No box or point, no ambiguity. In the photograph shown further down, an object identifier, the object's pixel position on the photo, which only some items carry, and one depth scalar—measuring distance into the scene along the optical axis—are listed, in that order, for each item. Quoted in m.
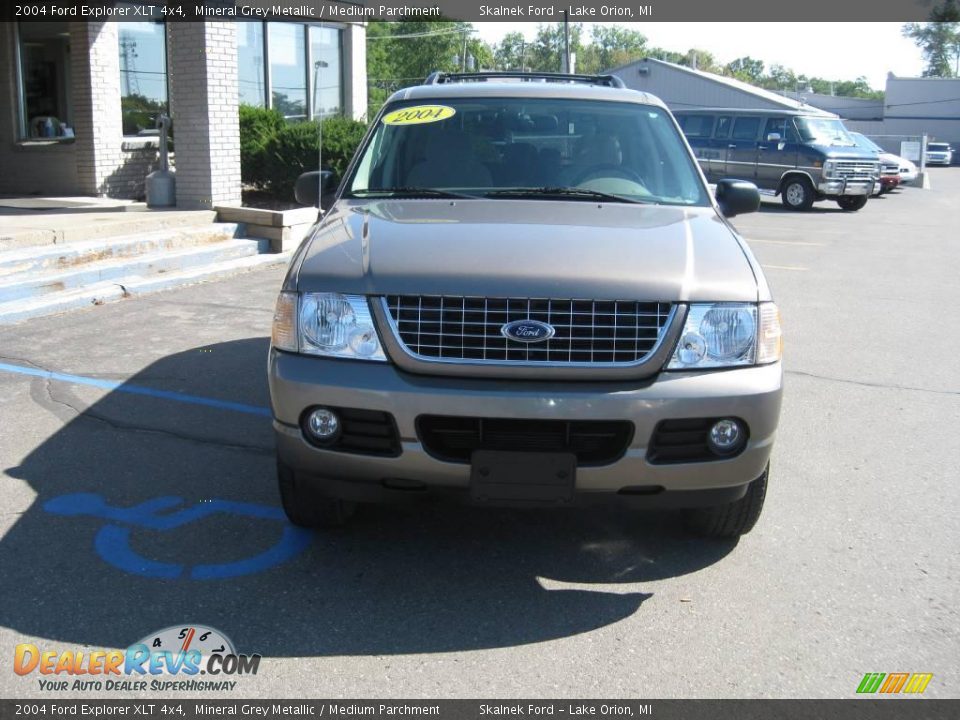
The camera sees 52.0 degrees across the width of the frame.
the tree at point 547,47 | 102.06
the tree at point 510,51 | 105.50
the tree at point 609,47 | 119.25
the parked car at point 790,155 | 21.44
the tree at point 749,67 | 146.88
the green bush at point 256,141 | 13.81
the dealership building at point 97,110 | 12.07
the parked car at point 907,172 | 30.15
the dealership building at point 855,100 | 47.50
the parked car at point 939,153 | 54.25
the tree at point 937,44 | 110.00
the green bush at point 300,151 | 13.32
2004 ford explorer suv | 3.42
